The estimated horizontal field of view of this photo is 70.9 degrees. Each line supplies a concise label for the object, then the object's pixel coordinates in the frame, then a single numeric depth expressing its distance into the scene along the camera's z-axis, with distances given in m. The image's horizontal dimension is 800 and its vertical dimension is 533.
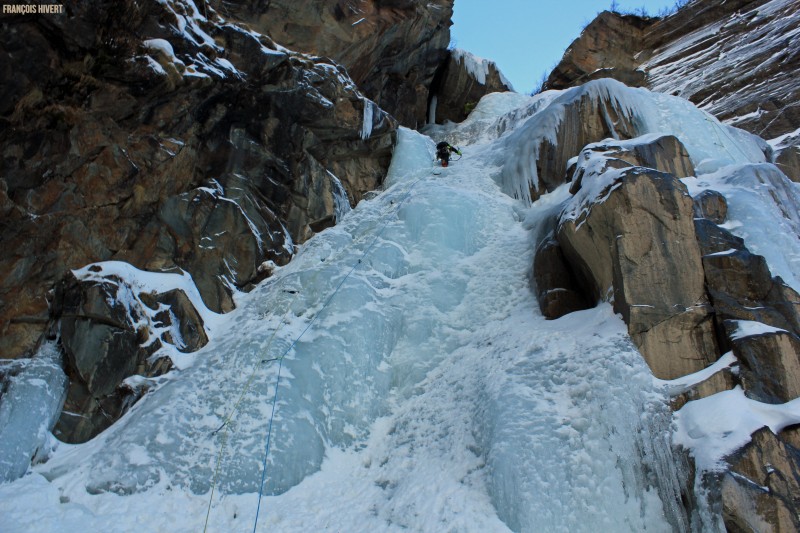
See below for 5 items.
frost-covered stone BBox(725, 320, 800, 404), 5.79
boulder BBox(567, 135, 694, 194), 8.96
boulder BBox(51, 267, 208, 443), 7.96
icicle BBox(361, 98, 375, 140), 13.06
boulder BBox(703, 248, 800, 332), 6.52
